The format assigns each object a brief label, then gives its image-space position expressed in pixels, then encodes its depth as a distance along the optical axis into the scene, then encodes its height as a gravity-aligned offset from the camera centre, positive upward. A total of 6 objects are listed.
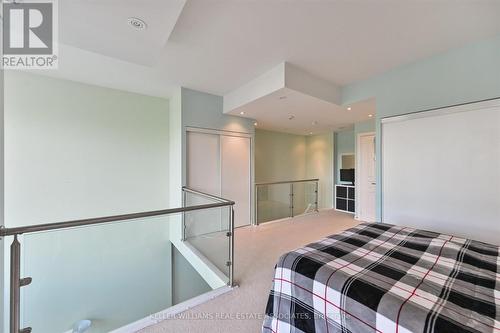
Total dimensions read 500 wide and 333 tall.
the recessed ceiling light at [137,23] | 1.74 +1.33
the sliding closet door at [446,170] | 2.22 -0.06
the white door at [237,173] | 4.36 -0.16
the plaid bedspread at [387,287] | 0.92 -0.69
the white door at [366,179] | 4.69 -0.31
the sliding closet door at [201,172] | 3.44 -0.12
